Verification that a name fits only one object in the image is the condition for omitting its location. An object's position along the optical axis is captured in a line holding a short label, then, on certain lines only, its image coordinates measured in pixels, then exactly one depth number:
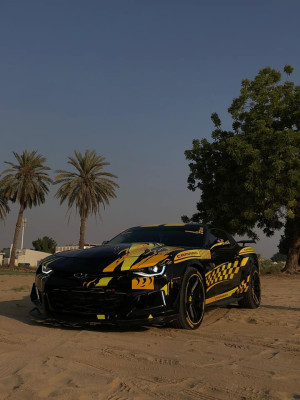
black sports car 4.51
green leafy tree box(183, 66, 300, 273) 18.73
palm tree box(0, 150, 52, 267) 36.84
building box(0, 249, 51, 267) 68.38
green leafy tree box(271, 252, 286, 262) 133.70
